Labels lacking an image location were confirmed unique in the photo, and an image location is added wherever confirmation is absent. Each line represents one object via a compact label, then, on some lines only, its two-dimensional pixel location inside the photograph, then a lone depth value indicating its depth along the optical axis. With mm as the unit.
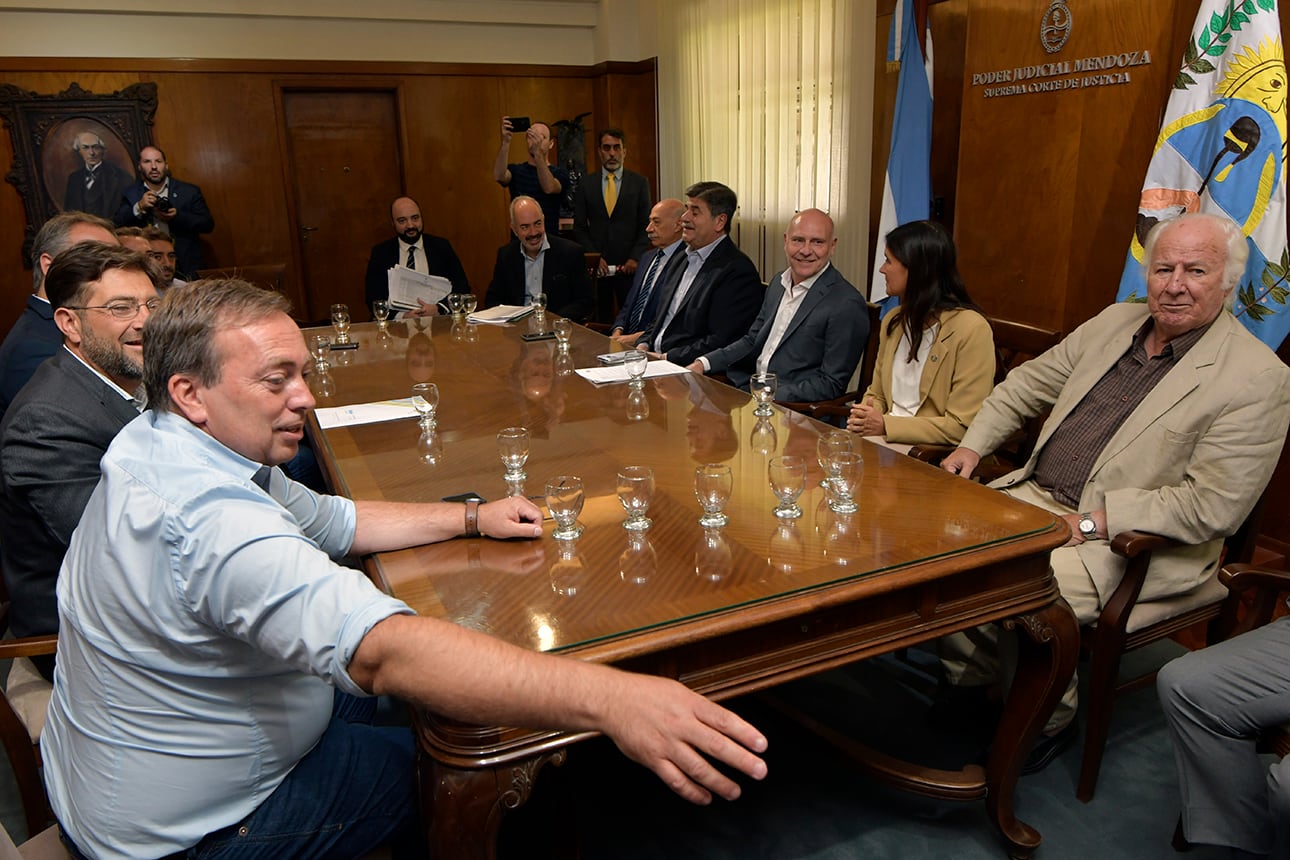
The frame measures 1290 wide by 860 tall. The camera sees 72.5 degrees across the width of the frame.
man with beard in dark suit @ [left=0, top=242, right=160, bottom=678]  1698
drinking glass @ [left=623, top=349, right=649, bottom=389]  2750
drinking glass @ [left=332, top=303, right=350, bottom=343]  3799
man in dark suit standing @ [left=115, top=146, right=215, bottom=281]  5973
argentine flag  4113
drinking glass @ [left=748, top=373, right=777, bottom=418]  2414
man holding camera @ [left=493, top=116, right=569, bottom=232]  6035
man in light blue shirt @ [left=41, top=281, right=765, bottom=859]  1056
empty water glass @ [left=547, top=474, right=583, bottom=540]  1589
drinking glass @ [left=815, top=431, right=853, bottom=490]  1755
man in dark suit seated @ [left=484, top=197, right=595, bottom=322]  4953
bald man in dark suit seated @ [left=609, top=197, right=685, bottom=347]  4441
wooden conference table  1264
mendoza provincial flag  2682
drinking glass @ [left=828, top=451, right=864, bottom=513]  1697
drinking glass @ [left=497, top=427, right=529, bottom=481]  1890
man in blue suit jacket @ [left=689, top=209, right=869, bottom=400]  3225
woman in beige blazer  2703
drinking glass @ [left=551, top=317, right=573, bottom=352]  3439
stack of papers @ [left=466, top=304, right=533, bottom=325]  4156
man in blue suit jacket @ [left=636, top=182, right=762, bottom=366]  3953
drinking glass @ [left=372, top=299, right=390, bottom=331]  4094
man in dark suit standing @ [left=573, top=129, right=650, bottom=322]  6145
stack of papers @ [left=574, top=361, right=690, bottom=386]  2873
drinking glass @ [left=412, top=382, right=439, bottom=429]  2354
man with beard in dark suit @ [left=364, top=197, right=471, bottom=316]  5508
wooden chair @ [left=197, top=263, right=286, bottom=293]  5621
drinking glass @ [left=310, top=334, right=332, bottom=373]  3238
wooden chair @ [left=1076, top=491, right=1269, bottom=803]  1892
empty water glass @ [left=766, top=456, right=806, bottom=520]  1685
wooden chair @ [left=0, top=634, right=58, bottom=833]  1607
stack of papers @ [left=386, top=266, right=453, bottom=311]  4676
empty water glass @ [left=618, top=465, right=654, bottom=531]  1615
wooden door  7090
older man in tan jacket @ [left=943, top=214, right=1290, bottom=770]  1948
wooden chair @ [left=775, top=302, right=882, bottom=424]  2945
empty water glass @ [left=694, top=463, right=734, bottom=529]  1622
